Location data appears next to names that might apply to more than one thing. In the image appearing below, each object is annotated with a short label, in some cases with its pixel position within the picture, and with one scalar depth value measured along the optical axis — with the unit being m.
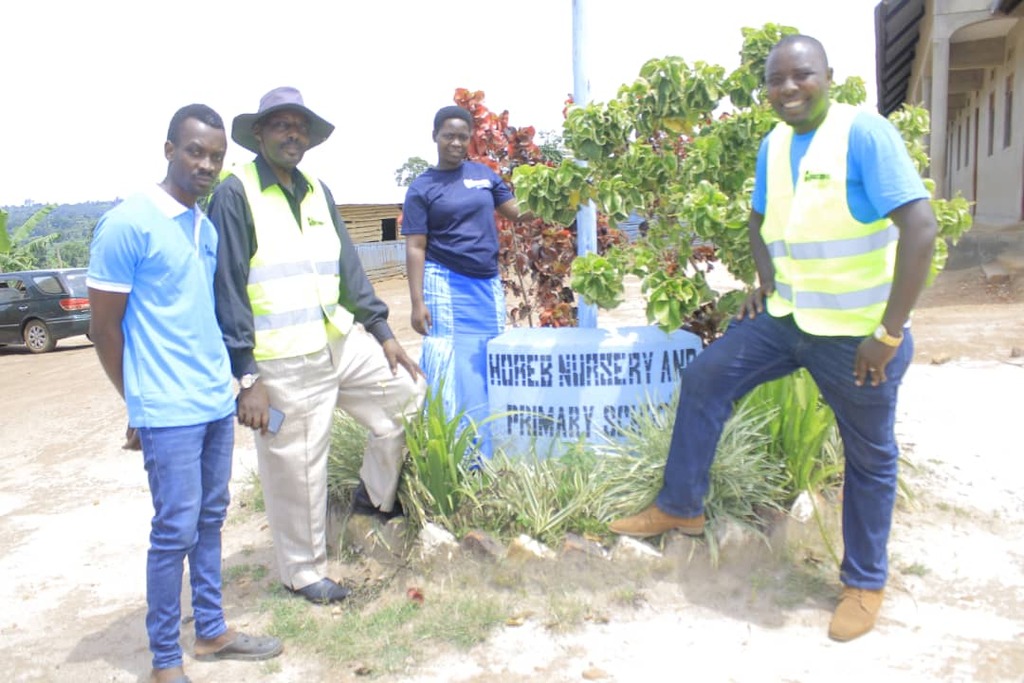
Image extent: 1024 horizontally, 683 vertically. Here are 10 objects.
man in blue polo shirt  2.88
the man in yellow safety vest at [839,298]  2.87
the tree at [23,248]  25.41
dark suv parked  16.80
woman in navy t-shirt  4.53
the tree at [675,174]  4.16
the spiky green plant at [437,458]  3.82
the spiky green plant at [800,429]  3.83
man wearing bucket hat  3.35
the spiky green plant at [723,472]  3.73
